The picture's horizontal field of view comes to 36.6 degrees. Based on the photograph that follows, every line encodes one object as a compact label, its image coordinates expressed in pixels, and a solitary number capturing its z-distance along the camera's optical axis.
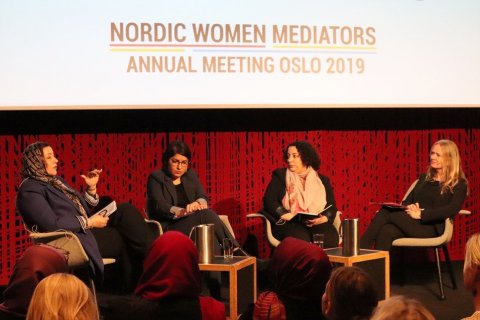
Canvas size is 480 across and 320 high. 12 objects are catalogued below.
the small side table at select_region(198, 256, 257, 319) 3.88
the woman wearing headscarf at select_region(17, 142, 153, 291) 4.09
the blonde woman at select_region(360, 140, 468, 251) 4.80
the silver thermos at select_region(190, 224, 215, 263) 4.02
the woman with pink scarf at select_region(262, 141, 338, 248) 4.89
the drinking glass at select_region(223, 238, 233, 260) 4.17
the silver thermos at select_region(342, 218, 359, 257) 4.27
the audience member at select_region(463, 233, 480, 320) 2.21
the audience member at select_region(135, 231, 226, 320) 2.37
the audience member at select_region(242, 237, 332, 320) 2.44
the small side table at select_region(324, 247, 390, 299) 4.20
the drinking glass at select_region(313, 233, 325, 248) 4.16
